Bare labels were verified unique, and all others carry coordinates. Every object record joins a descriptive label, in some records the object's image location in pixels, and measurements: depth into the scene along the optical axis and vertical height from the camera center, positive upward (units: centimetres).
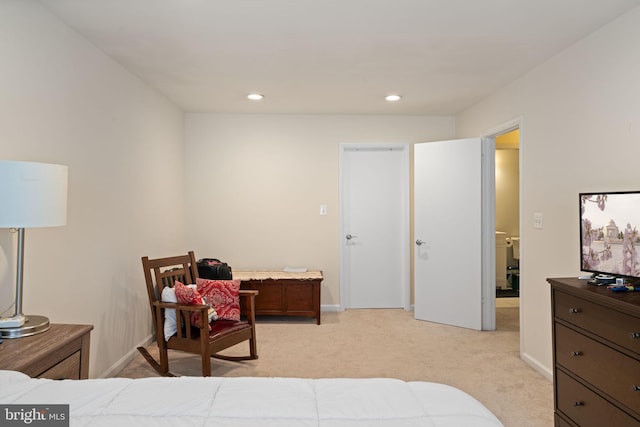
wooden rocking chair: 289 -79
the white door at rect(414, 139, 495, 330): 432 -9
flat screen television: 216 -4
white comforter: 112 -53
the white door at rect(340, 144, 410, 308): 520 -1
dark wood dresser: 177 -61
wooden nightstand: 152 -51
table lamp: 163 +8
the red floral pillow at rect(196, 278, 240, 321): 329 -57
